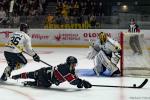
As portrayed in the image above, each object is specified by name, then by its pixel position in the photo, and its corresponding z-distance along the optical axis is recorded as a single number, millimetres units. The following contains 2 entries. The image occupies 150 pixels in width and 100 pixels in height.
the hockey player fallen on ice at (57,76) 7449
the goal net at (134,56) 9367
